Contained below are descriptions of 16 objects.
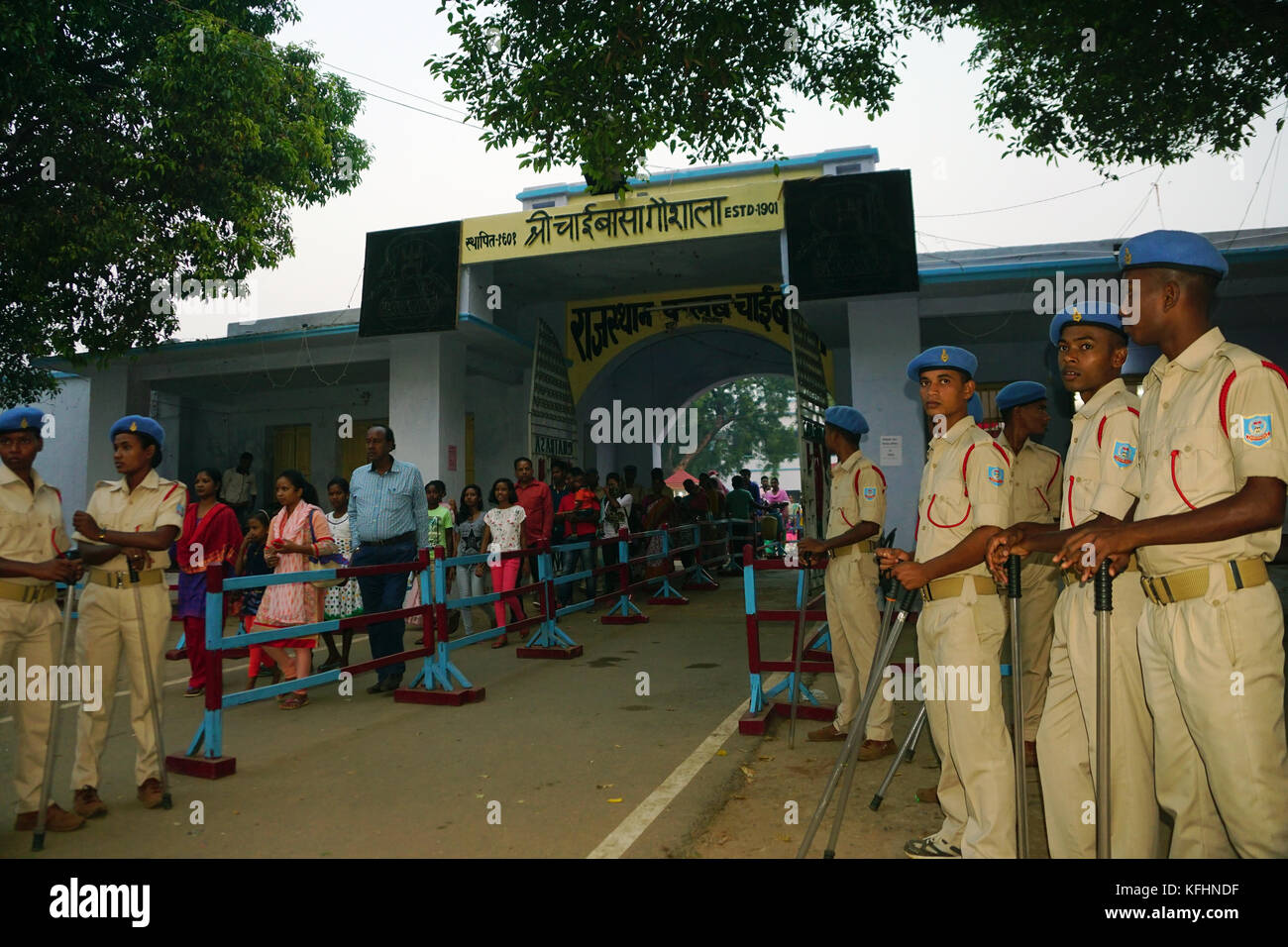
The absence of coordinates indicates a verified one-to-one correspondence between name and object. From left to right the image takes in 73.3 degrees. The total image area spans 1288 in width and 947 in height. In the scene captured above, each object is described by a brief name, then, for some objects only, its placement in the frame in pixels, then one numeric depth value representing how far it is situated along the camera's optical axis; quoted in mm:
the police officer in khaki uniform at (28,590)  3869
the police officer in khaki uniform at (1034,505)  5188
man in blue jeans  7043
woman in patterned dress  6562
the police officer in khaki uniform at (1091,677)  2883
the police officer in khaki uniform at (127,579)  4195
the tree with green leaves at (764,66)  7039
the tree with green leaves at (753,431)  48219
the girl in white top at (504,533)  9102
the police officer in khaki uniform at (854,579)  5148
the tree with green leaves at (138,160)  10312
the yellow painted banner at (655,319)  14875
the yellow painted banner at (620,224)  11195
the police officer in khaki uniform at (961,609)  3230
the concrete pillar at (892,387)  11086
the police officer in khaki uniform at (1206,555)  2402
